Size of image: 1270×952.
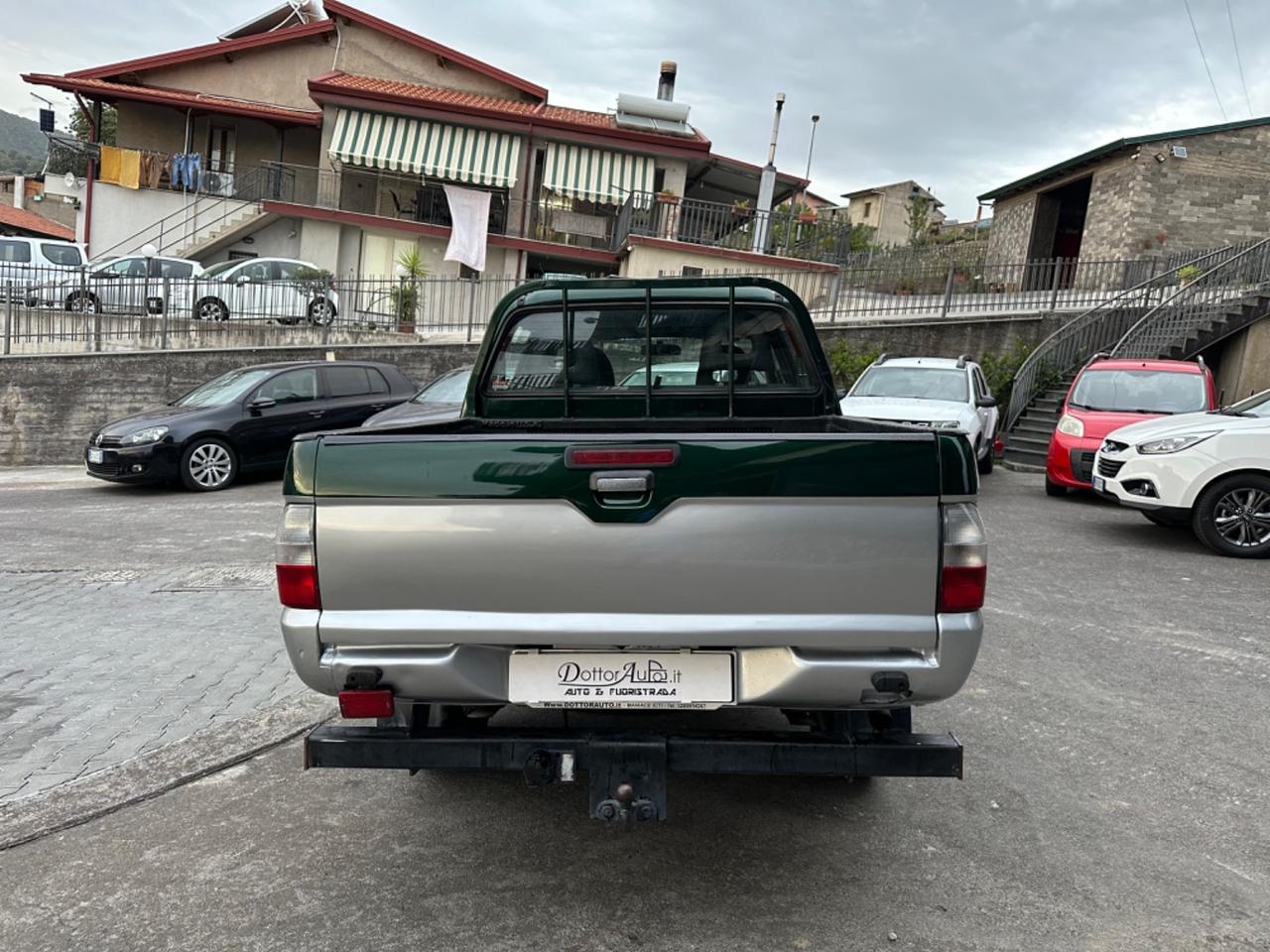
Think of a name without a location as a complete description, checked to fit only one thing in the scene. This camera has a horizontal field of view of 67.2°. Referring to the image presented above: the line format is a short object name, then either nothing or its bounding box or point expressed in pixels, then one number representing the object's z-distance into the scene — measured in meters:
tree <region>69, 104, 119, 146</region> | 41.67
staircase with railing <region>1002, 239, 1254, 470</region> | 17.45
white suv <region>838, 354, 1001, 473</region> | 11.22
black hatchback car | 11.53
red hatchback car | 11.07
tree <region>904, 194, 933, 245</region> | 52.40
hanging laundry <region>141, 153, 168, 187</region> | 27.06
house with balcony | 26.53
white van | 19.20
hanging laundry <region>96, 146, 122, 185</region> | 26.77
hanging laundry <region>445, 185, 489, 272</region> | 26.50
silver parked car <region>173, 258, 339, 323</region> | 17.36
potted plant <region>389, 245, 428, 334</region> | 18.81
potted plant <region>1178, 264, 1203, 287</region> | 18.39
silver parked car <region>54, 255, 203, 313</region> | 16.92
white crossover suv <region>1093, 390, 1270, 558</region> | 8.18
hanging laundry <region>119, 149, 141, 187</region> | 26.81
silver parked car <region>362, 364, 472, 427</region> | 11.30
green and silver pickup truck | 2.66
